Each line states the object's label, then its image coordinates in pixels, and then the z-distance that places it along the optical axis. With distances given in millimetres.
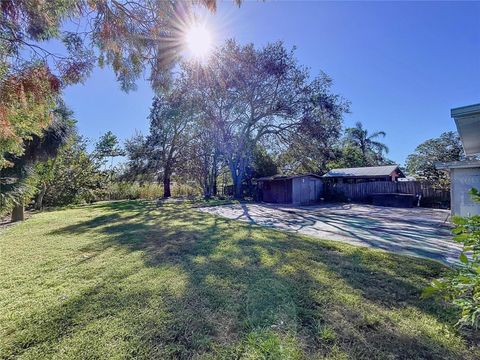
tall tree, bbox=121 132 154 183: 22844
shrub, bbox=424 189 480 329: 1062
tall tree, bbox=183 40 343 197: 17906
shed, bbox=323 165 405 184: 18478
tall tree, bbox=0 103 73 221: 7732
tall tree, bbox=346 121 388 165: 31734
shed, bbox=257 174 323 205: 17453
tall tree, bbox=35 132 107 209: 13531
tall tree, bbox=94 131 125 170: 18797
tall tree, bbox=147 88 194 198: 21844
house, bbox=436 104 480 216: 5793
